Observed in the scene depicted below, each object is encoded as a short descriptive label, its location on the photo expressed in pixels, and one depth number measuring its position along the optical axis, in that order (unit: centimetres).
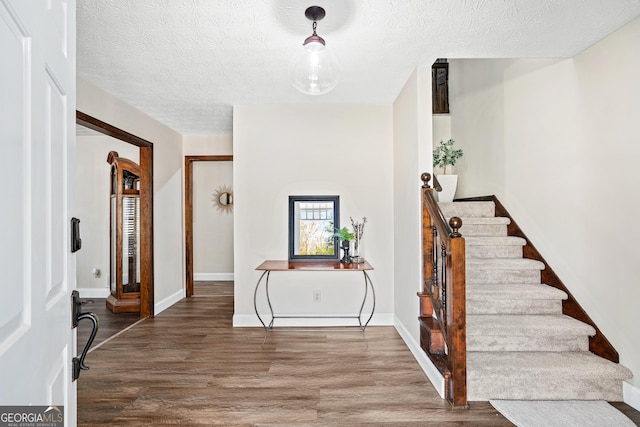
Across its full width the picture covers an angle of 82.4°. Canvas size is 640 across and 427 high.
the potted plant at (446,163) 436
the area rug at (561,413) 216
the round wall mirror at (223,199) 707
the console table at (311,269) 353
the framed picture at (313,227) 409
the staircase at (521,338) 243
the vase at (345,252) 381
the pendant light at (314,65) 216
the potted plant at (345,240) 380
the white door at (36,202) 65
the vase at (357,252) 383
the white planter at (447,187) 434
